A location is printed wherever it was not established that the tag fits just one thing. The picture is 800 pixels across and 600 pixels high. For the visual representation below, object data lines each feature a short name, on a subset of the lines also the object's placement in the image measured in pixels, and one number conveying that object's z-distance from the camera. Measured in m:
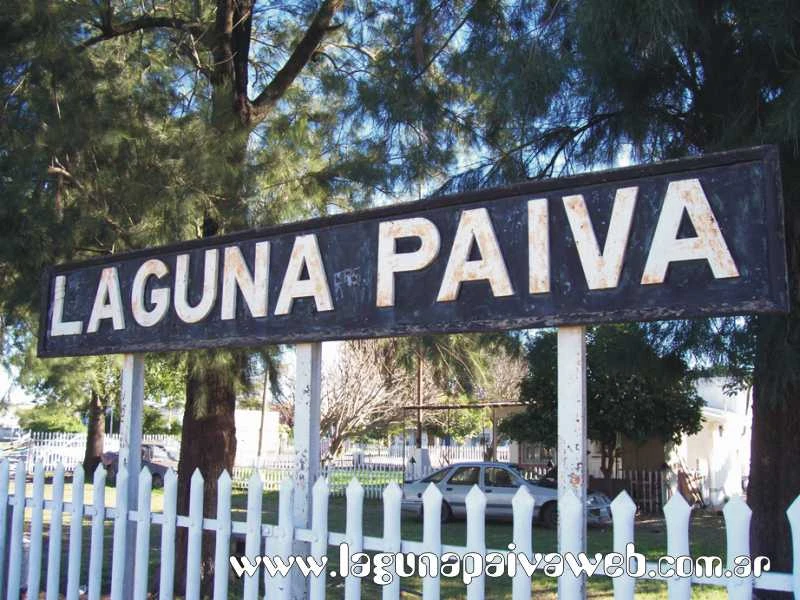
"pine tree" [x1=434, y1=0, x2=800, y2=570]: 4.59
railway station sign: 3.04
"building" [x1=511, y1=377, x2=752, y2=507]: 21.82
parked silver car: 16.53
